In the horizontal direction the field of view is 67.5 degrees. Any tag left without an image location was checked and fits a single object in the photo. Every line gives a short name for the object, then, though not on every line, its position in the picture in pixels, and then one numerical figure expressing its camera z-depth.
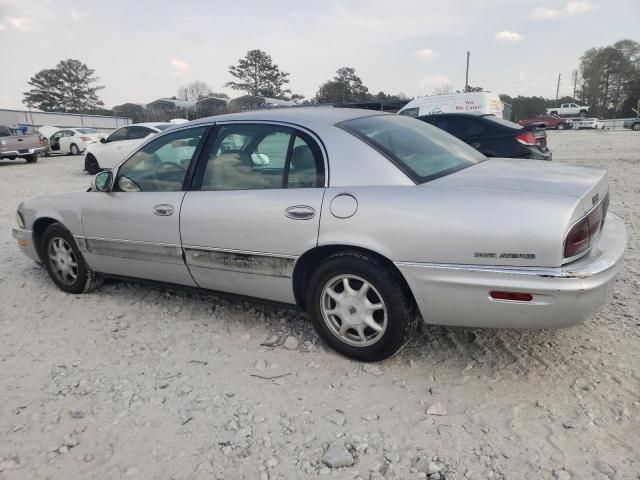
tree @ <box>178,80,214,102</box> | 72.83
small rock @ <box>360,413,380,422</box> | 2.39
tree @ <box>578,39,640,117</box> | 56.47
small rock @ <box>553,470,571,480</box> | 1.93
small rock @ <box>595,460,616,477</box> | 1.94
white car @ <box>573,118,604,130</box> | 42.38
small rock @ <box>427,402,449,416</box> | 2.40
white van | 14.67
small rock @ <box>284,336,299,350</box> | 3.14
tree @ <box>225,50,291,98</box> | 61.25
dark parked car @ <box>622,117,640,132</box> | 35.38
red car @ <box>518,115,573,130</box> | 42.34
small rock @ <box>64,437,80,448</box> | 2.31
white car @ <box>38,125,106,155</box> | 22.20
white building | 36.30
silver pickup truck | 17.41
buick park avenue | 2.33
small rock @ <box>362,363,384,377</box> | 2.79
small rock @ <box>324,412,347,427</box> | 2.38
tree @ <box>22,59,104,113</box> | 61.78
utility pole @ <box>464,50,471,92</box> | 46.97
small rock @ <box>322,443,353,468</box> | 2.09
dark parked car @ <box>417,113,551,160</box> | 7.75
